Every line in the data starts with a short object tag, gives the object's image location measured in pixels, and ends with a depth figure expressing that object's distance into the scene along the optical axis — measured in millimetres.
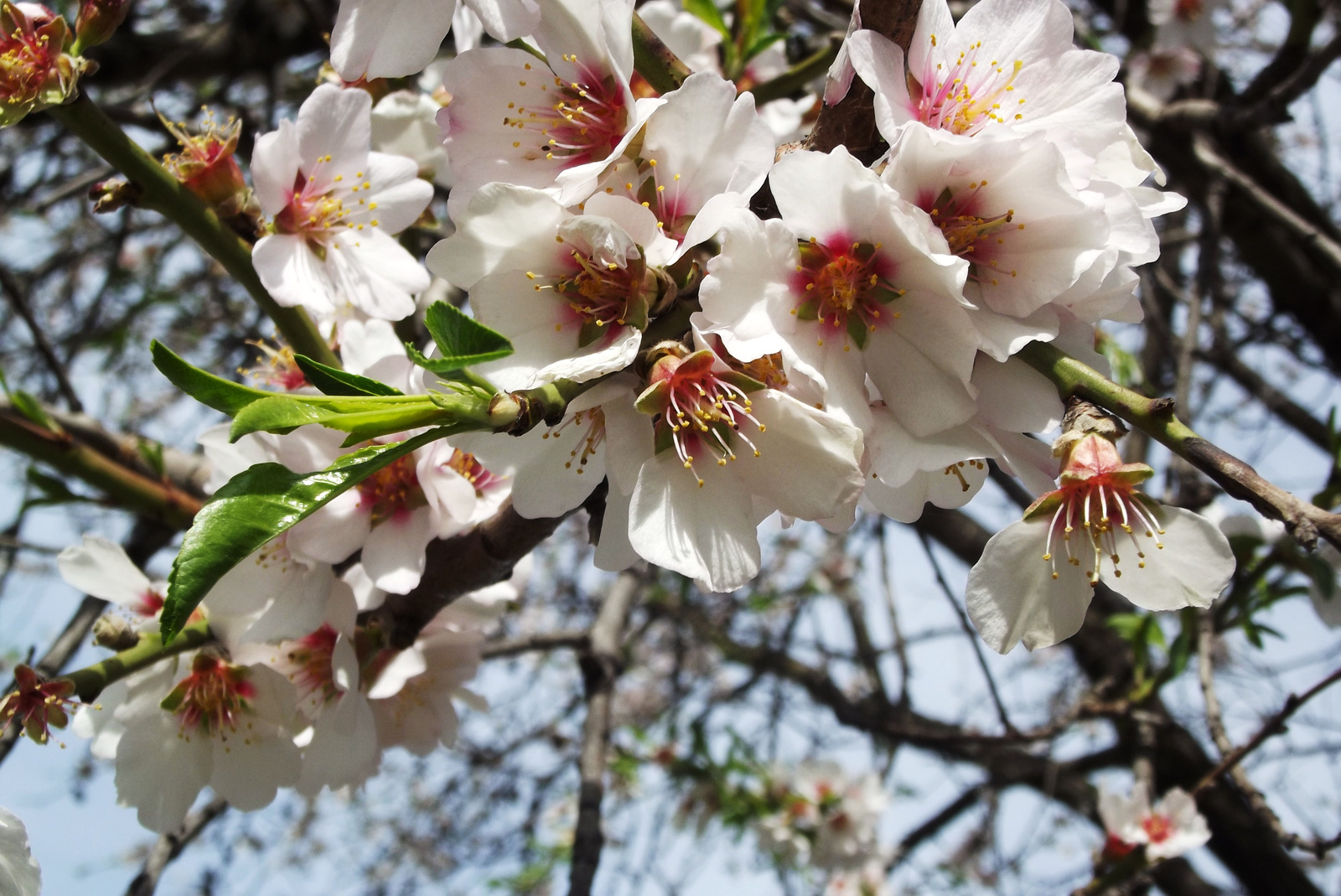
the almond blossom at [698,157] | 344
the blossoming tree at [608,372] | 333
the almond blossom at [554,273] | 339
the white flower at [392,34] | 360
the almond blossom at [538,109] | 362
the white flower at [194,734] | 400
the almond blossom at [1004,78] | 344
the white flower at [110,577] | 414
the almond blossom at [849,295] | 332
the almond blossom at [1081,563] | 342
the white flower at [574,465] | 346
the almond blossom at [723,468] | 333
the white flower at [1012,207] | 333
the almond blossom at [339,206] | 398
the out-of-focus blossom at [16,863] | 360
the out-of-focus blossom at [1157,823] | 603
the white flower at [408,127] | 439
